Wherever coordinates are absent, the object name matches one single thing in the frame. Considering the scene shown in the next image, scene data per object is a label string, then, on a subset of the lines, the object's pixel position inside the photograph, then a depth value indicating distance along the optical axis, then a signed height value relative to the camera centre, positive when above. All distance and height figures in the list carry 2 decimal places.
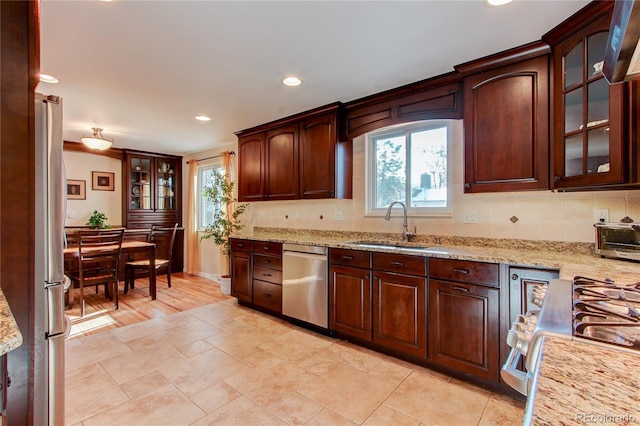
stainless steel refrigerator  1.26 -0.23
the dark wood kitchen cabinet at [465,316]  1.97 -0.71
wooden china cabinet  5.46 +0.40
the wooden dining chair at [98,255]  3.48 -0.49
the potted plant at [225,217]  4.42 -0.06
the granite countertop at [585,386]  0.44 -0.29
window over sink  2.78 +0.43
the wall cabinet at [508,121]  2.02 +0.64
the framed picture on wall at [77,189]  4.99 +0.41
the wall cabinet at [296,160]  3.22 +0.62
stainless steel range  0.72 -0.29
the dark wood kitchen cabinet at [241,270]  3.66 -0.70
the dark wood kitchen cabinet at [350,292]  2.57 -0.70
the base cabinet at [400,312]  2.27 -0.78
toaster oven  1.67 -0.17
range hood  0.73 +0.45
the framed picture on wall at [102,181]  5.27 +0.58
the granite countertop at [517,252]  1.50 -0.29
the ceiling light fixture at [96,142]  3.72 +0.89
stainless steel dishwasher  2.88 -0.71
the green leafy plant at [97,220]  5.07 -0.11
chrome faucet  2.83 -0.14
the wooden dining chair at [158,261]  4.34 -0.72
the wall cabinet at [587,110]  1.57 +0.57
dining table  4.05 -0.52
